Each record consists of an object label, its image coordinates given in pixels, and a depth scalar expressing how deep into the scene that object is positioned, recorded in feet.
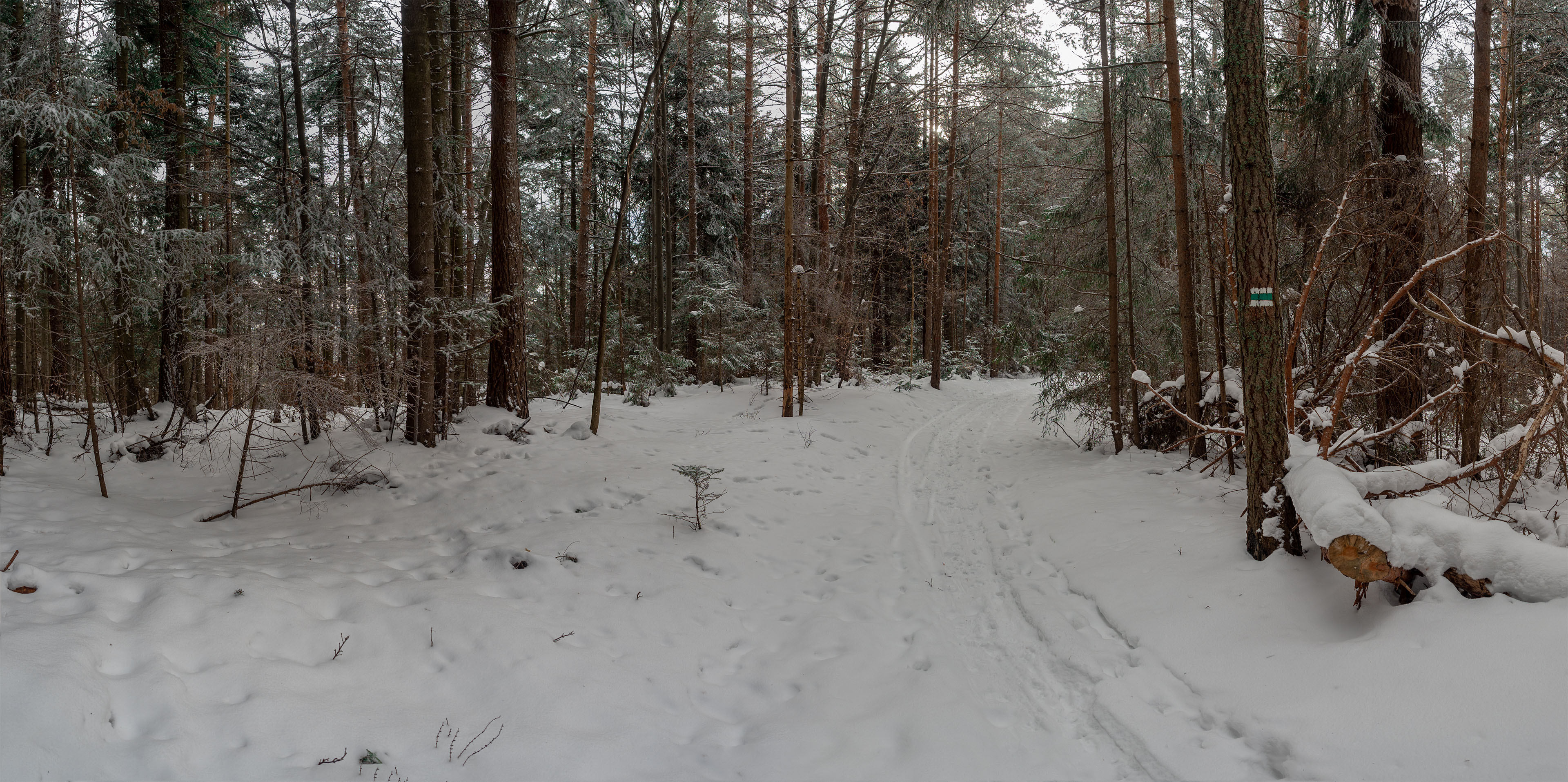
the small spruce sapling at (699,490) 20.75
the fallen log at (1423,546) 10.77
